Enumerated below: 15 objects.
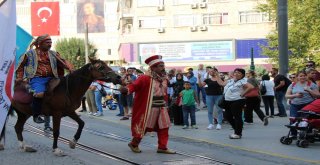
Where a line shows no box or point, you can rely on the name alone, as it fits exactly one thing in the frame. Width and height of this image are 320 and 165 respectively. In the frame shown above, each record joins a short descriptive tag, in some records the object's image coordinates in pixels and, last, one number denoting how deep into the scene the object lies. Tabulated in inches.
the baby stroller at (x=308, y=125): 448.8
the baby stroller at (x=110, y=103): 1072.8
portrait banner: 3722.9
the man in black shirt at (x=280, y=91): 781.9
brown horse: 390.0
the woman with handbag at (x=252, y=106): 680.4
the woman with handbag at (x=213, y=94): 611.5
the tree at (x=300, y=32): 1476.4
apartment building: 2308.1
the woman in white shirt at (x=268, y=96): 790.5
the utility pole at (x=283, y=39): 830.5
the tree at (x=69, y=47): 3245.6
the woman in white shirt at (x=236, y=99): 514.0
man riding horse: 388.8
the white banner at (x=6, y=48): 200.7
